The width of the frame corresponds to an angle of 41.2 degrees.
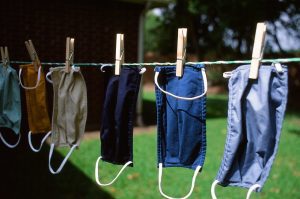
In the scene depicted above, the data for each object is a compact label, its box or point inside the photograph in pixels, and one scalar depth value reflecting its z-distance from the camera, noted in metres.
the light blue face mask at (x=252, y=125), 0.61
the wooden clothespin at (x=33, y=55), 0.91
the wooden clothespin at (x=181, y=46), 0.68
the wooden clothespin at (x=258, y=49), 0.59
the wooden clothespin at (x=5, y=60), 0.96
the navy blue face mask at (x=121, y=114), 0.78
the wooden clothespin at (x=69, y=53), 0.84
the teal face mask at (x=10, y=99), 0.95
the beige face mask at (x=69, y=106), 0.86
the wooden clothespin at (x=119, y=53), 0.77
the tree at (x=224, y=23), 4.37
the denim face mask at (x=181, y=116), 0.69
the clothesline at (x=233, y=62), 0.57
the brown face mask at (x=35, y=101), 0.93
